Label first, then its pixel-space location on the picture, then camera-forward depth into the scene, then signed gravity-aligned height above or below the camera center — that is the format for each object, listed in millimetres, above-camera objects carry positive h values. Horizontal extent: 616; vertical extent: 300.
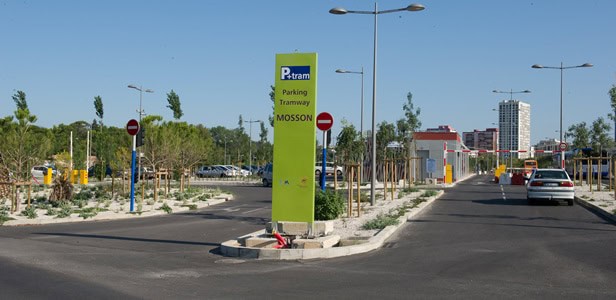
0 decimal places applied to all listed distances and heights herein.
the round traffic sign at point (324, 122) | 17906 +1219
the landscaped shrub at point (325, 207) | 17359 -1149
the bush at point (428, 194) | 27891 -1215
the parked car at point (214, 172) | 72438 -986
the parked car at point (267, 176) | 46094 -867
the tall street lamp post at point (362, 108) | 34500 +3148
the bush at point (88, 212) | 19100 -1604
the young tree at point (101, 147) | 46719 +1245
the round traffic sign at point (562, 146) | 38238 +1395
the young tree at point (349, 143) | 41000 +1455
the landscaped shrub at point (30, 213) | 18389 -1569
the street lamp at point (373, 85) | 21672 +2945
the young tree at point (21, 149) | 23359 +421
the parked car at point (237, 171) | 69462 -878
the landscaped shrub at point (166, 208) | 22016 -1619
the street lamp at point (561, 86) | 35250 +4908
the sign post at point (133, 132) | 21206 +995
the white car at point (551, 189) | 24375 -764
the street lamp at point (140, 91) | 44550 +5085
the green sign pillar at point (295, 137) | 12414 +543
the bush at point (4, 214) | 17656 -1628
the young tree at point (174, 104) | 61438 +5688
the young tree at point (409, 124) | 41697 +2797
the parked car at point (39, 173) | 53697 -1101
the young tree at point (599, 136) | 50094 +2718
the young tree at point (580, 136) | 53500 +2852
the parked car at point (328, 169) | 53562 -377
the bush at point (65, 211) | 19048 -1574
